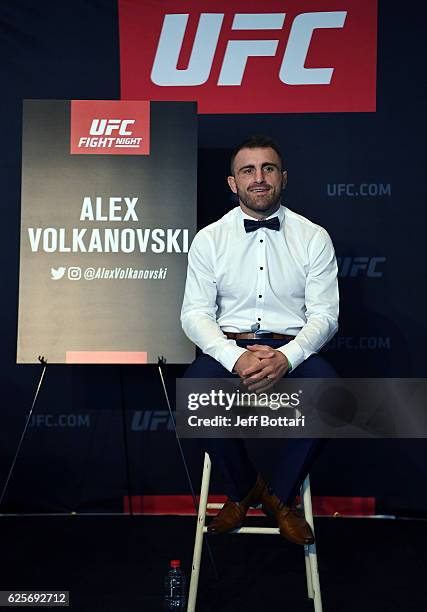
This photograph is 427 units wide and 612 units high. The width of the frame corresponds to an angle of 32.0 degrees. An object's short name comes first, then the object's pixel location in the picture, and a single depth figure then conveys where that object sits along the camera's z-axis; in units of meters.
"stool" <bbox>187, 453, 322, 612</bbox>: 2.36
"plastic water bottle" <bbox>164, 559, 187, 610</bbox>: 2.58
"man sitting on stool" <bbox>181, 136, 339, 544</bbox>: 2.73
